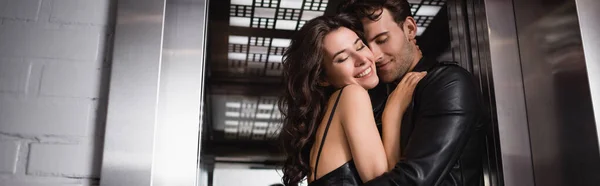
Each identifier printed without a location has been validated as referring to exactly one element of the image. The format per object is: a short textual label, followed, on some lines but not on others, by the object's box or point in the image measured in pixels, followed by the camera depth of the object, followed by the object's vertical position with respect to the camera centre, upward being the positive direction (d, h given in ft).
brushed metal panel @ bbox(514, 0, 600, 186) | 4.25 +0.46
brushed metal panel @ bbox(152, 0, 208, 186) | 4.42 +0.48
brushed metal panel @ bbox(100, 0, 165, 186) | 4.10 +0.45
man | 4.14 +0.14
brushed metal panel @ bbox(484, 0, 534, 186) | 4.89 +0.50
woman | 4.46 +0.37
